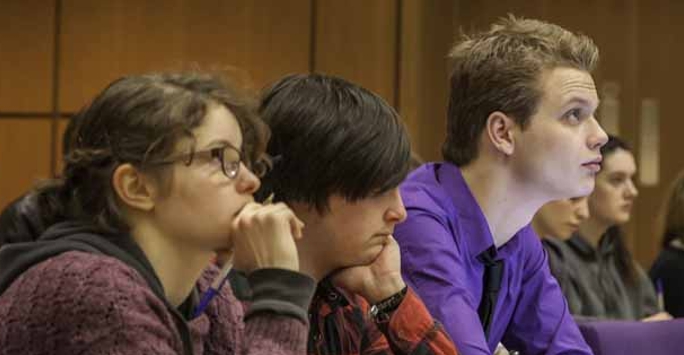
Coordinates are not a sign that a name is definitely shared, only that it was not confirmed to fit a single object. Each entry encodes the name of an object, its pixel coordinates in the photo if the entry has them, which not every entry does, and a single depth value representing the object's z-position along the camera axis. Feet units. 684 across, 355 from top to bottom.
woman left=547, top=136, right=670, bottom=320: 30.37
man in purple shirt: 16.28
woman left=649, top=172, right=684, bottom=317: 33.53
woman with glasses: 9.30
